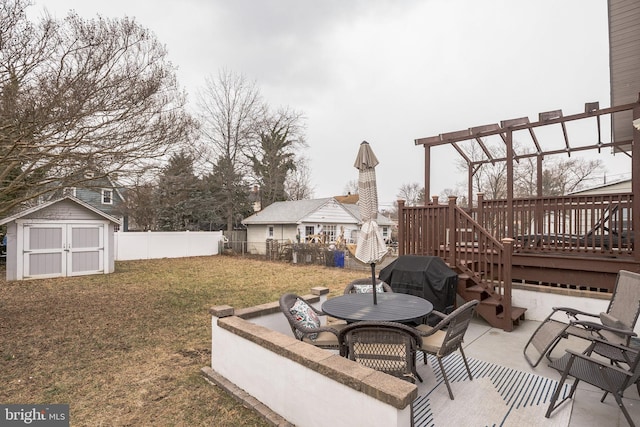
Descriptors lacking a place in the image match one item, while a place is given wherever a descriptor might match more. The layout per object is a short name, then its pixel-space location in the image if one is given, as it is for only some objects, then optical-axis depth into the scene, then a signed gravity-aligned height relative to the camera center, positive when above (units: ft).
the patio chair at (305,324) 10.44 -3.56
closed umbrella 12.57 +0.48
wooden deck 16.01 -1.50
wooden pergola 15.80 +5.73
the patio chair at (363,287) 14.92 -3.14
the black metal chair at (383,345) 8.57 -3.50
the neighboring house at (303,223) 62.39 -0.22
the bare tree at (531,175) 71.36 +10.97
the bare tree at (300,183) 97.79 +12.78
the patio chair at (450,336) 9.50 -3.67
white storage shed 32.55 -2.01
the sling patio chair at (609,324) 10.82 -3.65
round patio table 10.14 -3.11
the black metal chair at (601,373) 7.50 -4.02
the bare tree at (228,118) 70.59 +23.79
